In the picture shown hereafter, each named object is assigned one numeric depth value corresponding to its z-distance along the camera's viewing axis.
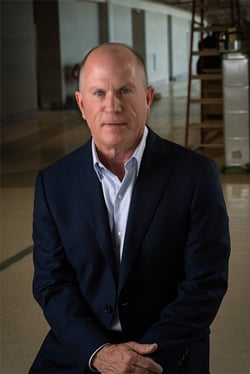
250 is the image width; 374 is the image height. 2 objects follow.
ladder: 9.30
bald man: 2.16
